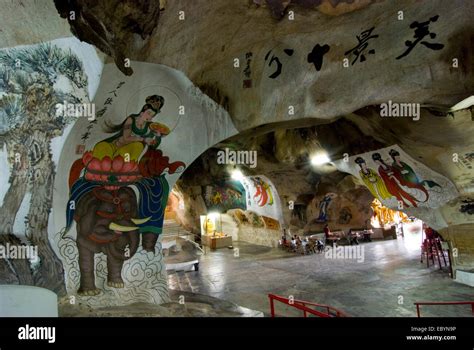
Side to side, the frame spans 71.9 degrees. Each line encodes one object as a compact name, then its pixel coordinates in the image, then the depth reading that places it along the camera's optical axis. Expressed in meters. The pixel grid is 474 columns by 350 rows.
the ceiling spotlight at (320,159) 12.24
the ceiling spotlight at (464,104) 5.76
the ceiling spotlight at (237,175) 17.13
